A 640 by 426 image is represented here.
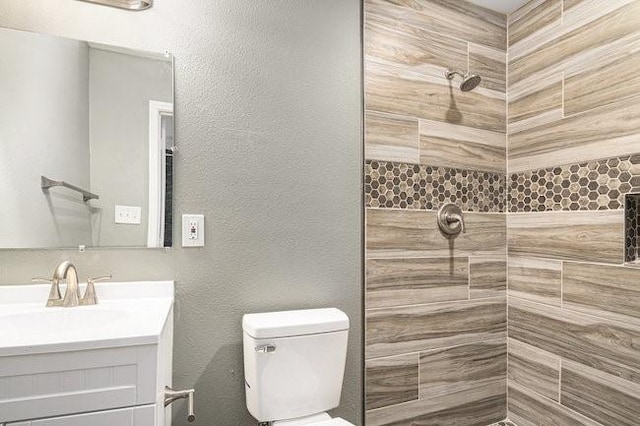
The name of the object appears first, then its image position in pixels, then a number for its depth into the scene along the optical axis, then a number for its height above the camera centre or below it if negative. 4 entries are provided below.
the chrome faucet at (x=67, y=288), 1.20 -0.24
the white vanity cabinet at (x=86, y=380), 0.86 -0.41
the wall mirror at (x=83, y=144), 1.24 +0.26
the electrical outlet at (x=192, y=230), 1.41 -0.05
